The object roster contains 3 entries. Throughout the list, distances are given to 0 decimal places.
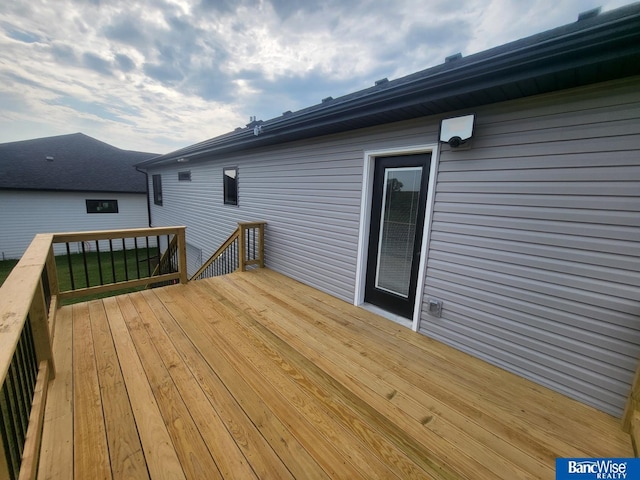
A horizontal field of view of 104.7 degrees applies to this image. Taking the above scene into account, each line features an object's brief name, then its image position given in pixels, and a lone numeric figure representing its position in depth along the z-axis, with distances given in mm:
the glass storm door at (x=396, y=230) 2764
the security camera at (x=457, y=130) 2222
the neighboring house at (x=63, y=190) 10609
